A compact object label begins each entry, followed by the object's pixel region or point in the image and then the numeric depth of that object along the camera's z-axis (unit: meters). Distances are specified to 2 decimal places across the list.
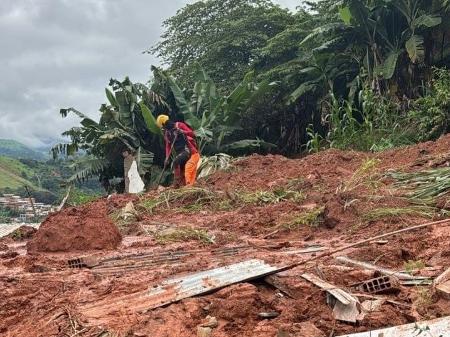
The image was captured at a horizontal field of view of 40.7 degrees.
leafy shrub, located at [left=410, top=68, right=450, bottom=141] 11.67
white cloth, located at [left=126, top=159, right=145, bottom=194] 13.73
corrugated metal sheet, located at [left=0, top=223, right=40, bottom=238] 9.52
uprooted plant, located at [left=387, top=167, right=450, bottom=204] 5.93
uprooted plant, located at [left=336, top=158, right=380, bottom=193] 6.96
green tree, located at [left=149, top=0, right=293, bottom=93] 20.16
